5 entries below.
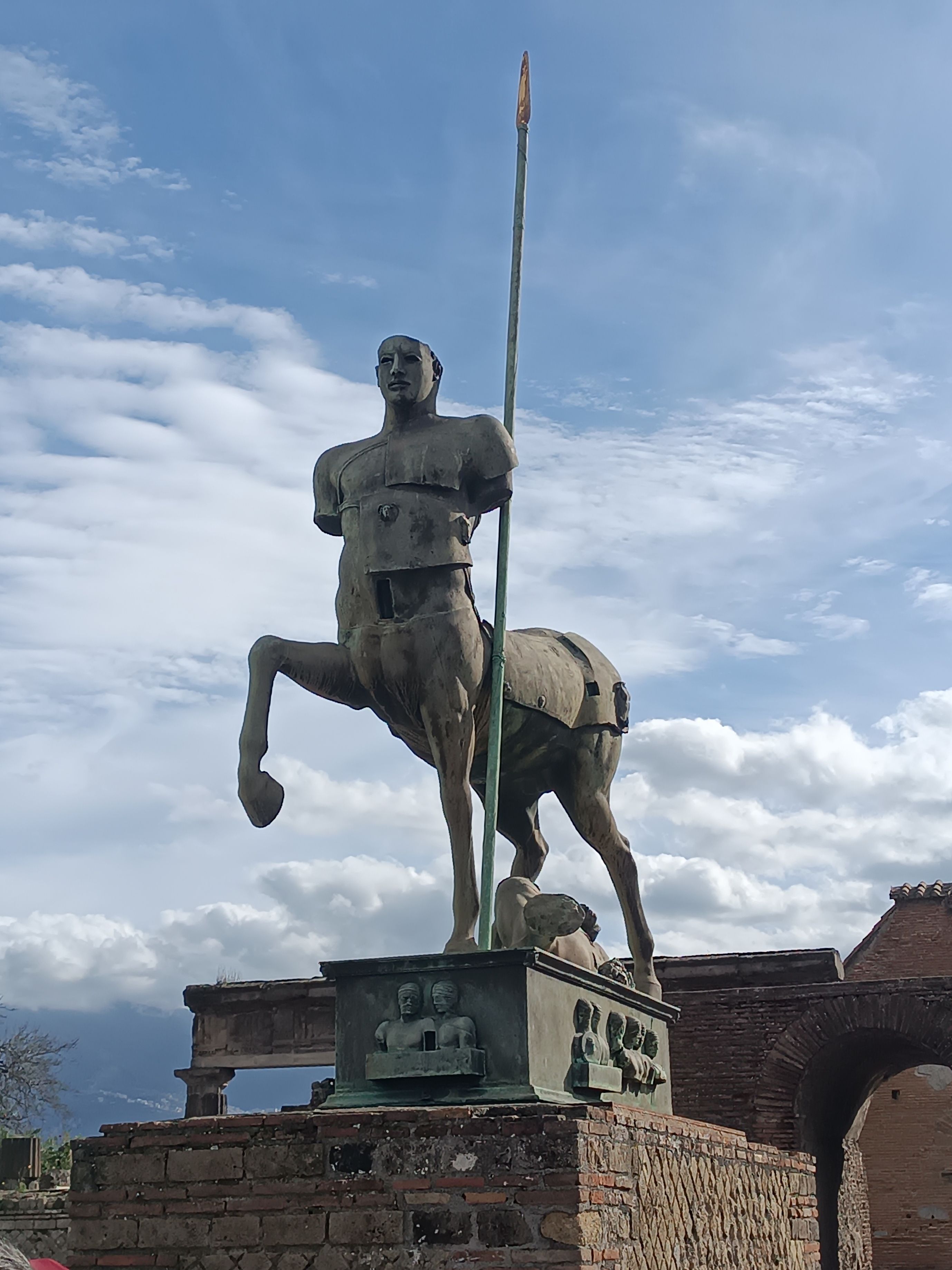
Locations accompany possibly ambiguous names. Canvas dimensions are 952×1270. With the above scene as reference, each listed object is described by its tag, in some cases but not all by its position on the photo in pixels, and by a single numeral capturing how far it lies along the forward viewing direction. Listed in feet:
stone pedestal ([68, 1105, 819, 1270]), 17.20
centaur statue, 22.07
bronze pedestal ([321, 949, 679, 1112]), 19.08
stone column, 59.36
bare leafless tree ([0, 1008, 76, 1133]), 79.66
